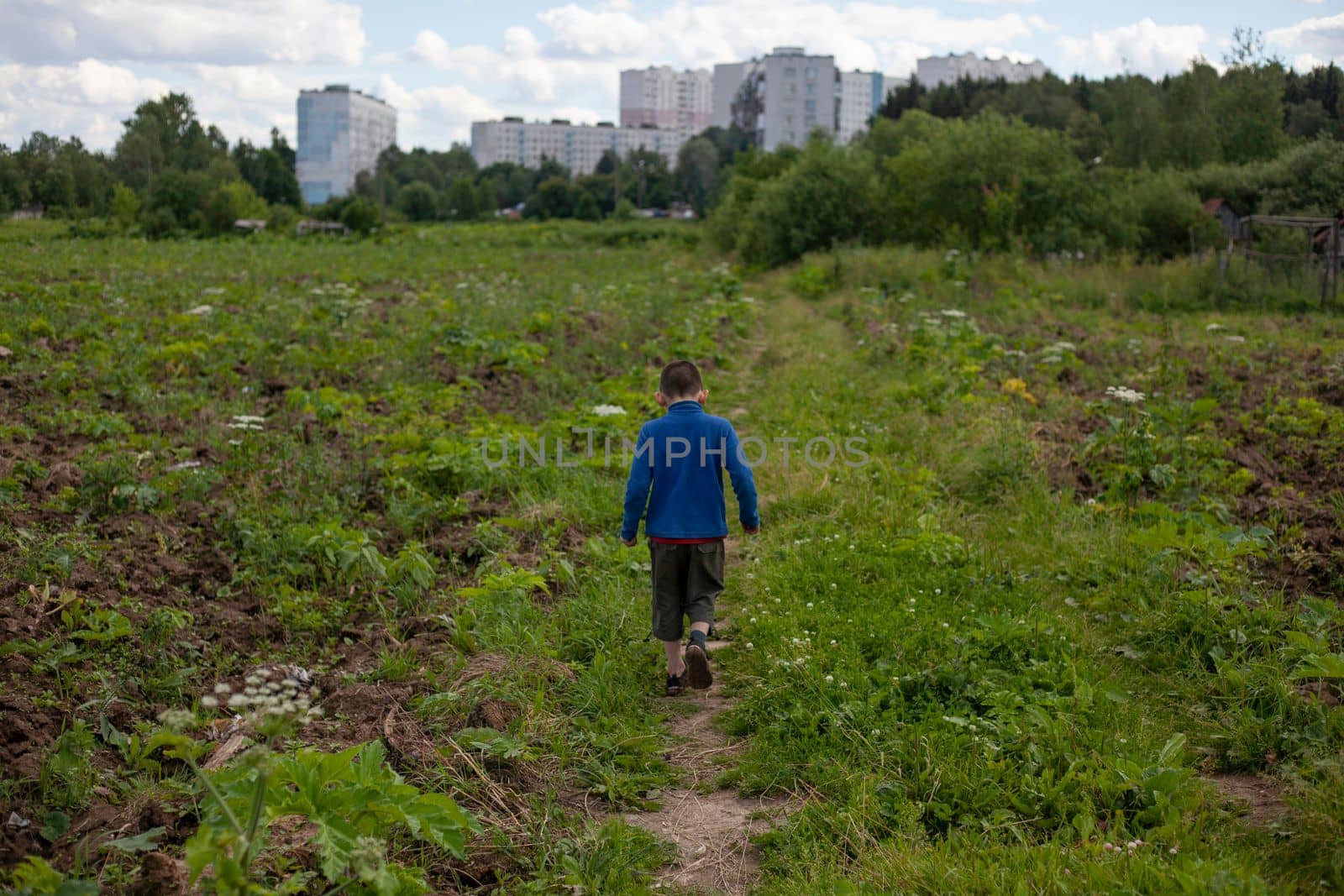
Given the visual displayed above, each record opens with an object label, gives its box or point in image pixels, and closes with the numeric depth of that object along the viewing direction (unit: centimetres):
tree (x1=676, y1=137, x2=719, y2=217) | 10800
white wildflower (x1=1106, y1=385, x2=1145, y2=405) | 880
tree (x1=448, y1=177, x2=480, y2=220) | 8519
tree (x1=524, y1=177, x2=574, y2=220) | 8988
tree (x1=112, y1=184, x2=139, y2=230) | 3712
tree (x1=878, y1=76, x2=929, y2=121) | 8219
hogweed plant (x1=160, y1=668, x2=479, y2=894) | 265
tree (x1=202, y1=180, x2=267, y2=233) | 4672
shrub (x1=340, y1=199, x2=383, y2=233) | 5762
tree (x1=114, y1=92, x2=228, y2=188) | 4556
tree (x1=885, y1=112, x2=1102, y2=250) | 2695
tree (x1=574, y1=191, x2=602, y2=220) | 8456
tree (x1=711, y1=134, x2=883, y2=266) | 3344
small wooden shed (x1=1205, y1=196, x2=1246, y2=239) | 2155
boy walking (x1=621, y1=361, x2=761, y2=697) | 518
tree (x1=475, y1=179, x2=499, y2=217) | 8712
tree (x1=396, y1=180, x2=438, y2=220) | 8619
